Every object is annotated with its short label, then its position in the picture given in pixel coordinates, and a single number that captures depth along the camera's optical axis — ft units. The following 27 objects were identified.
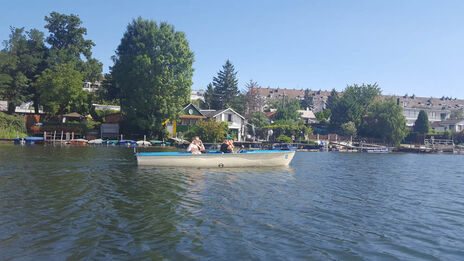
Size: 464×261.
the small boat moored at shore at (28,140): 152.99
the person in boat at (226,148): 82.02
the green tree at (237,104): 279.08
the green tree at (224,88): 285.84
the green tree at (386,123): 235.40
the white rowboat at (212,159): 76.54
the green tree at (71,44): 207.82
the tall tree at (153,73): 162.30
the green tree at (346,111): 268.41
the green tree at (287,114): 266.77
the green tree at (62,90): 178.09
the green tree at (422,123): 260.62
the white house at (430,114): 322.16
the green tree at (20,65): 186.91
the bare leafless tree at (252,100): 295.81
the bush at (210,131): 176.24
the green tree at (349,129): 245.65
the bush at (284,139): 207.60
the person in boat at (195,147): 78.33
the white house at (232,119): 209.97
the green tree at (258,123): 227.61
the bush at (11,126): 163.43
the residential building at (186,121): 197.98
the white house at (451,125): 289.74
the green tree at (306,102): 385.50
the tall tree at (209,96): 292.20
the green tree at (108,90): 197.47
